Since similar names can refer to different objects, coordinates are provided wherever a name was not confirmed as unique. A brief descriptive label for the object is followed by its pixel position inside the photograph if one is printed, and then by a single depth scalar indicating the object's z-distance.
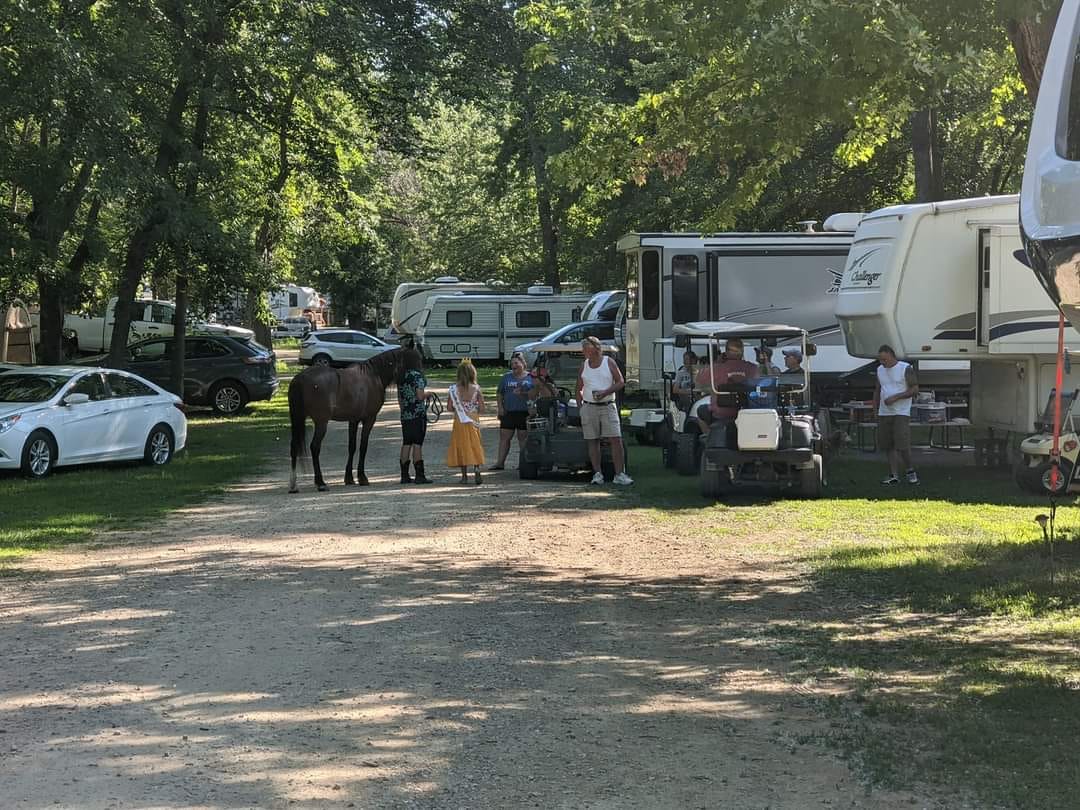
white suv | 47.38
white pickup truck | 38.72
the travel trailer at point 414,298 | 54.84
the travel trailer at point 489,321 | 49.00
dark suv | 30.58
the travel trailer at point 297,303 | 83.89
